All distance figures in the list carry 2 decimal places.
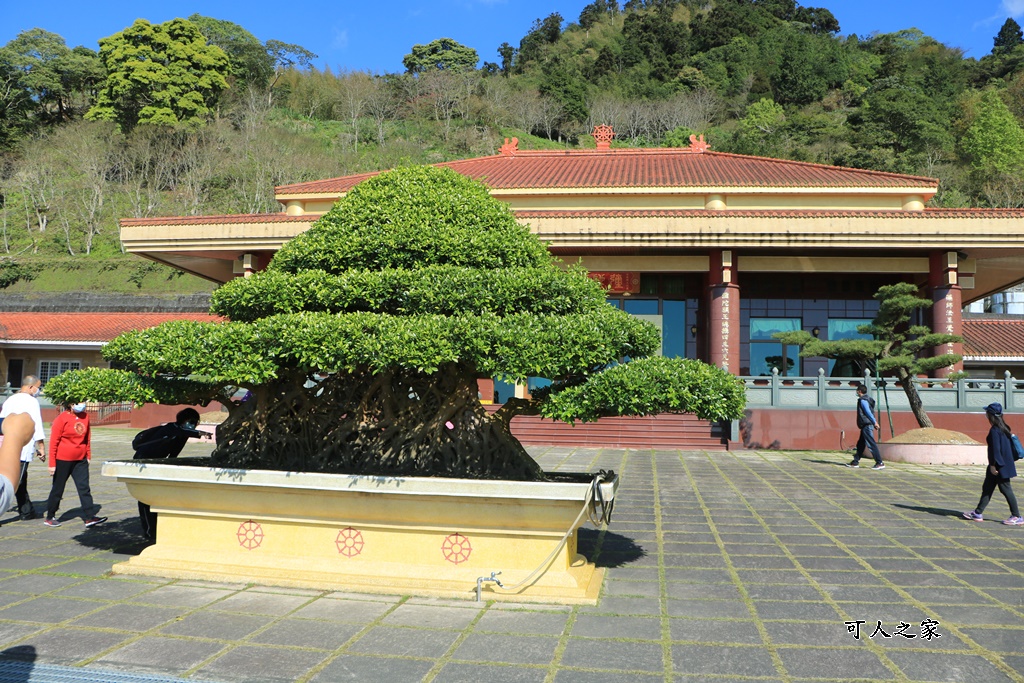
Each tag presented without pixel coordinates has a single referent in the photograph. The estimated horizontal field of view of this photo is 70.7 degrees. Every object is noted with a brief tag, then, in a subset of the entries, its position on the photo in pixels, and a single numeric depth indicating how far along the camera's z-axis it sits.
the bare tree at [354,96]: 55.47
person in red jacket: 6.69
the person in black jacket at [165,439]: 6.10
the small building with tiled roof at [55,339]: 21.50
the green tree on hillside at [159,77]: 44.41
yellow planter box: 4.59
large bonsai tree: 4.64
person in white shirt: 6.36
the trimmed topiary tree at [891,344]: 13.34
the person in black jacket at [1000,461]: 6.98
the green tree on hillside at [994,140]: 38.31
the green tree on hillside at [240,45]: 56.72
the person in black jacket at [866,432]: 11.78
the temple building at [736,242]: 16.62
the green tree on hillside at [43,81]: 46.69
